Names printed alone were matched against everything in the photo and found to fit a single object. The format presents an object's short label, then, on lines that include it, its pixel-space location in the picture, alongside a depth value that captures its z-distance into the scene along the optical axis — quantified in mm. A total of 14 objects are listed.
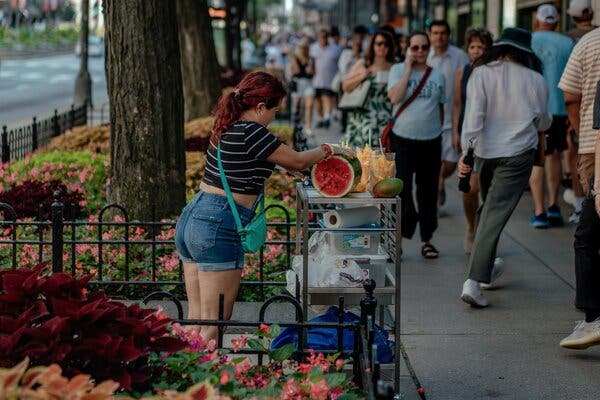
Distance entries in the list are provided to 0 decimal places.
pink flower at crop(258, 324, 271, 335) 4675
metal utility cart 5680
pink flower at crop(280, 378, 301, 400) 4074
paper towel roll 5895
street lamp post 26969
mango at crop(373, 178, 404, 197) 5836
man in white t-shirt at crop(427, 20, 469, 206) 12031
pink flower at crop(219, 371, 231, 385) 3805
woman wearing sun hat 8234
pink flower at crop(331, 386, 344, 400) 4161
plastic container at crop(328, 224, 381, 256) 6031
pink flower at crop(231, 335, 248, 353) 4844
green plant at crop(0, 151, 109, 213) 10688
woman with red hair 5539
